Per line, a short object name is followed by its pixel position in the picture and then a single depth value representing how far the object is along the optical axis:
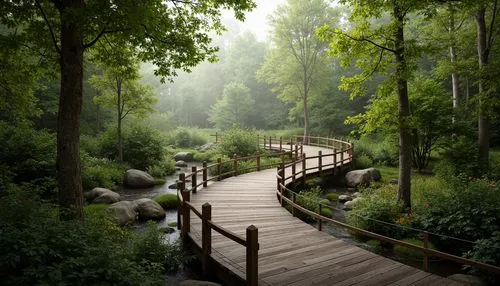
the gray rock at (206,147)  32.54
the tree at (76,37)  7.15
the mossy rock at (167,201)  13.66
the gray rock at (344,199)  14.85
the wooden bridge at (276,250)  5.91
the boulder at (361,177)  17.45
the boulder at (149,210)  12.10
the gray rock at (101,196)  13.31
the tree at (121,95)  20.14
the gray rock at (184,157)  28.33
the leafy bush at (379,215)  10.04
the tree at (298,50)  31.61
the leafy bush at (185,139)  36.88
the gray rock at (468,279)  6.22
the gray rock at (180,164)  24.96
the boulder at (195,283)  6.10
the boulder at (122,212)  10.78
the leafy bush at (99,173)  15.33
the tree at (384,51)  10.48
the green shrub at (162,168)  19.88
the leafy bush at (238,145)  23.25
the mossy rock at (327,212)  12.50
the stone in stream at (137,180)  17.25
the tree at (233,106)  44.59
